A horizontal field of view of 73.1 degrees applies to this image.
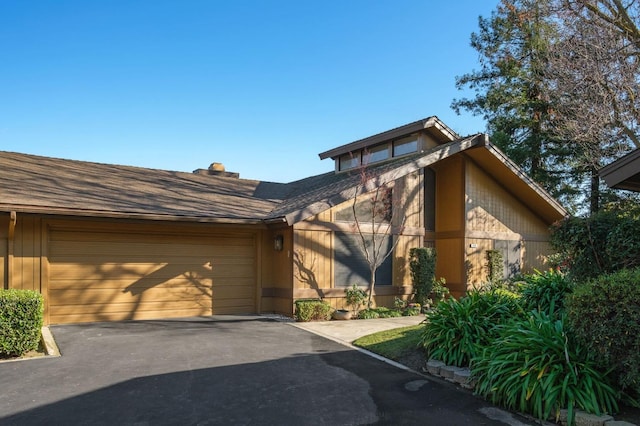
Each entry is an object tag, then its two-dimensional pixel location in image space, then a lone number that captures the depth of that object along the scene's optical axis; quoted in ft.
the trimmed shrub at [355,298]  38.47
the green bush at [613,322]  13.80
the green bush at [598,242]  19.06
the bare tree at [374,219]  39.22
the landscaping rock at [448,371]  19.57
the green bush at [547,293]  22.26
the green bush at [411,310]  39.88
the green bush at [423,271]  41.37
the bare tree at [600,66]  39.88
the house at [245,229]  32.24
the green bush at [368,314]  37.47
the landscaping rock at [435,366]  20.45
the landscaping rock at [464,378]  18.63
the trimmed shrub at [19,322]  21.91
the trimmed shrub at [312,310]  34.68
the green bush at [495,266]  46.11
